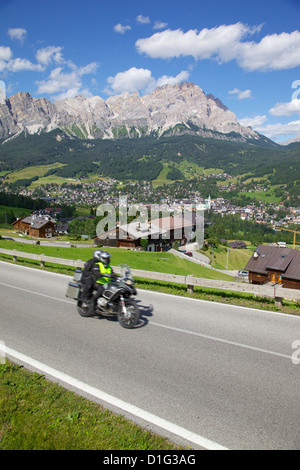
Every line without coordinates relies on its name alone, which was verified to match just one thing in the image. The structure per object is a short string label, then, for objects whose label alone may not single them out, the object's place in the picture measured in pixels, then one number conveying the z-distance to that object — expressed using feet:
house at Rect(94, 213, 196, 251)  212.84
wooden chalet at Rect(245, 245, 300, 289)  152.46
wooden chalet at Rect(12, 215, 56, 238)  310.04
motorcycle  29.09
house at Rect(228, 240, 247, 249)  368.85
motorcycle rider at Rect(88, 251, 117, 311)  30.76
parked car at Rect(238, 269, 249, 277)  213.85
